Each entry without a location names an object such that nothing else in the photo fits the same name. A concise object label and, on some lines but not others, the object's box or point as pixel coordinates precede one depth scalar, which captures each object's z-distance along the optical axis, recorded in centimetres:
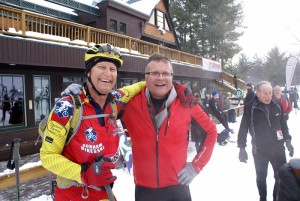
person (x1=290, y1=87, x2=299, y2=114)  2052
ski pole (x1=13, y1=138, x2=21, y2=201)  349
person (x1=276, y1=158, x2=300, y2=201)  164
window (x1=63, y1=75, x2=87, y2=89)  1205
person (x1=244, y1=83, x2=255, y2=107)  960
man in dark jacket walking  385
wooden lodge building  862
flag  1470
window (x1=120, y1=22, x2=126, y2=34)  1925
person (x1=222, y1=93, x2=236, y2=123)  1236
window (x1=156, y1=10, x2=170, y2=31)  2372
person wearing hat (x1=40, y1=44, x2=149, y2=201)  180
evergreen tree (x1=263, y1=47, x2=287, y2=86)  5134
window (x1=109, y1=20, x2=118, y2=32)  1830
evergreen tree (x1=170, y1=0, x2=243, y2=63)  3469
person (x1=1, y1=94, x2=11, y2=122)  985
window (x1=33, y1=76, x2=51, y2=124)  1089
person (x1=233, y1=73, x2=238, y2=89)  2672
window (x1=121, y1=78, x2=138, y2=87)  1558
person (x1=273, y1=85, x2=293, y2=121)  707
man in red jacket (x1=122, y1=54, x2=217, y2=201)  245
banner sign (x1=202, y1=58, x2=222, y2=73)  2158
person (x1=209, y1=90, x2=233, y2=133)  898
